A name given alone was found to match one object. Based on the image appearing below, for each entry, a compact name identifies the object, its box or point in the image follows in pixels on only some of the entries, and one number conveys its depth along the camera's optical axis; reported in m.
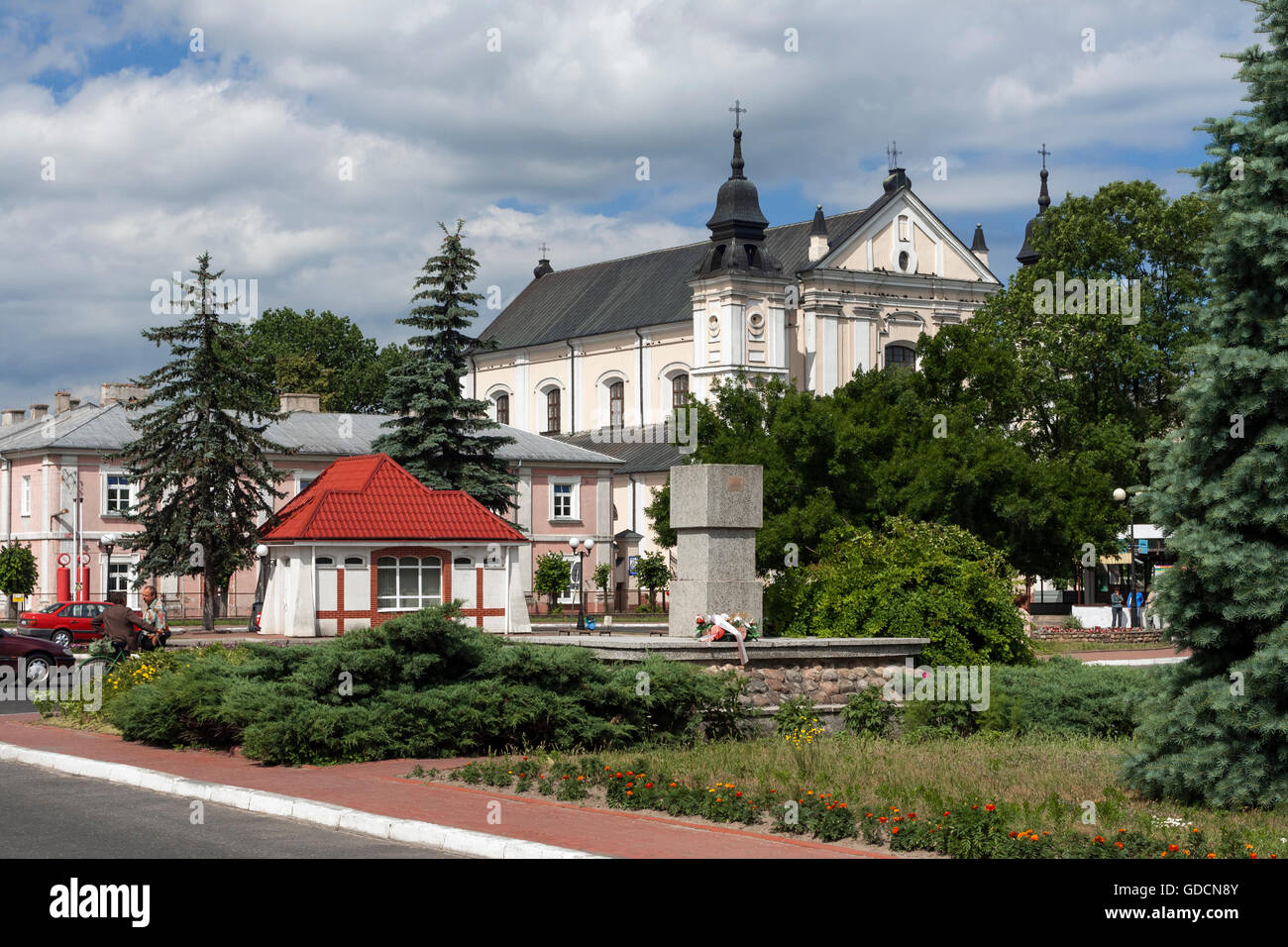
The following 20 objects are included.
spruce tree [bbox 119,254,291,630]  45.38
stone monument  20.70
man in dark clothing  21.69
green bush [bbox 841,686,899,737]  18.11
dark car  30.64
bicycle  21.41
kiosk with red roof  36.62
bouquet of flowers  19.17
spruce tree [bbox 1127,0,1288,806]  11.61
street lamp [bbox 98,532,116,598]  56.13
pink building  57.00
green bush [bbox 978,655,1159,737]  17.73
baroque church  70.44
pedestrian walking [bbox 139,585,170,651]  21.73
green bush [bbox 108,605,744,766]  15.07
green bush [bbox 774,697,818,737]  17.83
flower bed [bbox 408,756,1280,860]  9.70
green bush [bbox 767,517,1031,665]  21.00
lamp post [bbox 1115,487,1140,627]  47.06
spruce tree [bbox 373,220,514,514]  47.03
